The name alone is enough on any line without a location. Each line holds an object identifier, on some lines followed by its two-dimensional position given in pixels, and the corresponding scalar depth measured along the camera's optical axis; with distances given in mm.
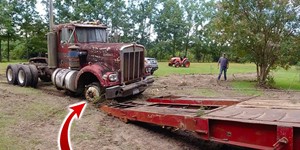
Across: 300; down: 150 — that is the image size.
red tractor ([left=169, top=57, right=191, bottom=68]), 24900
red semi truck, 6816
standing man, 13768
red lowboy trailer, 3339
